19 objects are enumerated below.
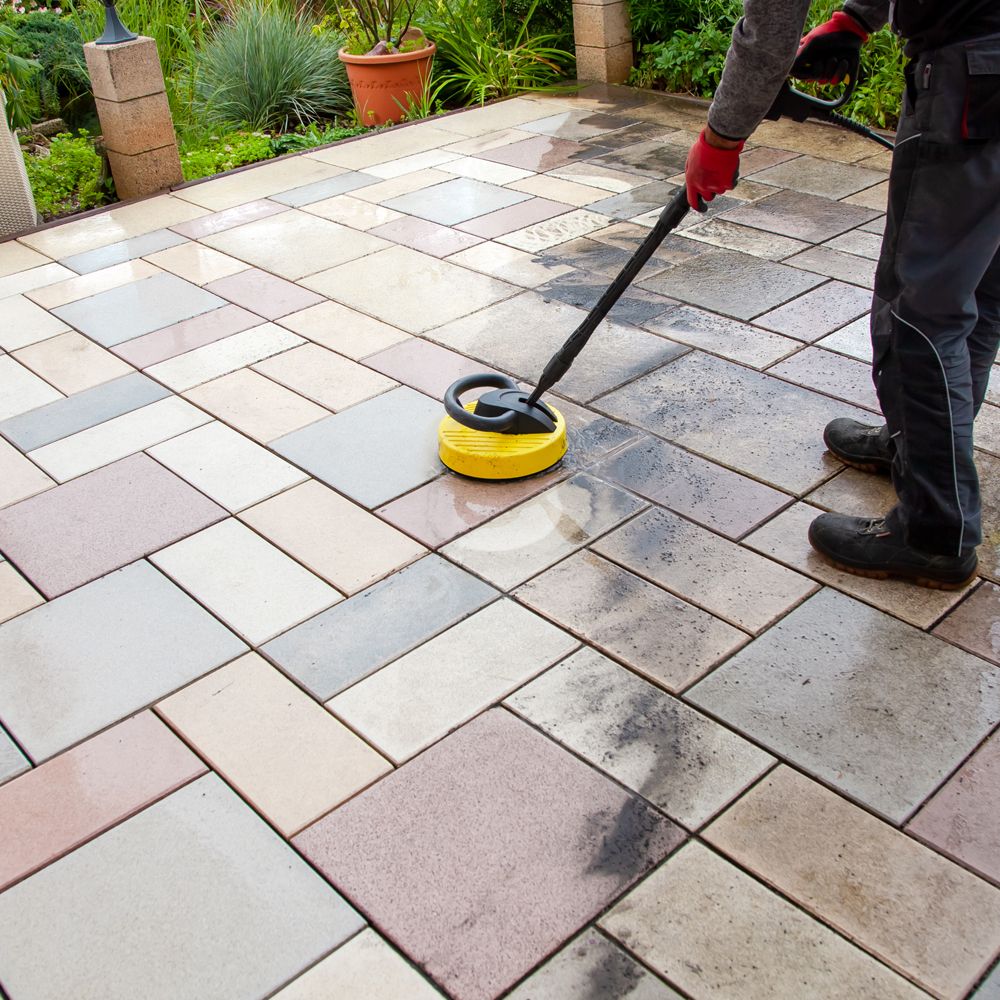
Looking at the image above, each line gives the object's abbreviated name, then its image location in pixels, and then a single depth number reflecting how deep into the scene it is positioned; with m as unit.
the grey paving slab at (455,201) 4.77
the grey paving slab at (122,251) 4.53
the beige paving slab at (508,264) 4.11
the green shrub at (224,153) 5.59
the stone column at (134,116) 5.06
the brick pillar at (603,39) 6.38
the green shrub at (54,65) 6.08
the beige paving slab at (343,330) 3.68
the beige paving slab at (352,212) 4.77
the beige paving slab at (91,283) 4.23
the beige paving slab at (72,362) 3.62
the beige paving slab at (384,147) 5.58
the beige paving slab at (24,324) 3.93
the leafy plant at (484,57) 6.49
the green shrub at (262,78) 6.54
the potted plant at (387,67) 6.22
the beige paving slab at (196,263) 4.34
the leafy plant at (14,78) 5.34
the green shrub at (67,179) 5.21
